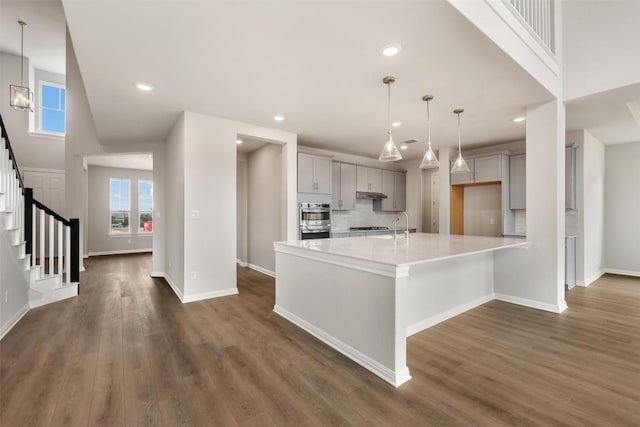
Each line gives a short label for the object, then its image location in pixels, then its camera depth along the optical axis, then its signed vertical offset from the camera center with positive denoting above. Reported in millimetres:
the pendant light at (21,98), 4172 +1676
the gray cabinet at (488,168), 5453 +855
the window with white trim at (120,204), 8547 +259
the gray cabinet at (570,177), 4836 +594
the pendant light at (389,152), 3076 +645
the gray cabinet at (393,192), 7035 +519
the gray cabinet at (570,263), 4504 -806
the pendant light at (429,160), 3494 +641
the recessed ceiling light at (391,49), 2326 +1349
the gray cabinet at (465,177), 5820 +737
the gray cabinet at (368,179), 6441 +768
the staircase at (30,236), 3277 -308
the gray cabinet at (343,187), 6008 +550
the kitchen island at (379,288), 2117 -733
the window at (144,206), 8969 +208
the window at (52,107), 6734 +2503
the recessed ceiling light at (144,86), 3059 +1364
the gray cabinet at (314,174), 5293 +734
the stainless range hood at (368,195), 6473 +400
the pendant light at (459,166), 3793 +610
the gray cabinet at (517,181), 5285 +577
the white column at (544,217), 3508 -57
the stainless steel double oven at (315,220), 5254 -146
